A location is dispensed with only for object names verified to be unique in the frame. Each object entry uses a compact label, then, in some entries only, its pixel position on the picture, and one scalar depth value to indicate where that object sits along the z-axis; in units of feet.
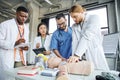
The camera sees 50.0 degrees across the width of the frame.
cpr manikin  2.60
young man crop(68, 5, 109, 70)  3.71
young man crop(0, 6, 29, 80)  4.72
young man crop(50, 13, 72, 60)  5.32
